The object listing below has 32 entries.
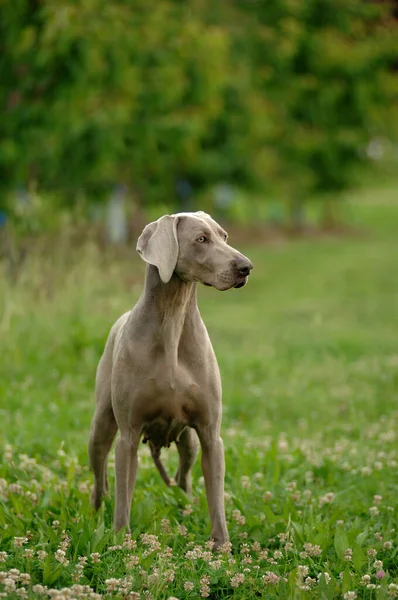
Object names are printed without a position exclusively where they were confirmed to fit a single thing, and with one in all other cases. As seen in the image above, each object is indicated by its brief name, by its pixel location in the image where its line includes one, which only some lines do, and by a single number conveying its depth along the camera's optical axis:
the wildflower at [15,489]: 9.93
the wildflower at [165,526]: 8.95
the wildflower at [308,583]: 7.30
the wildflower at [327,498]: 10.02
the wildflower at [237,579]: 7.59
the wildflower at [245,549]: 8.37
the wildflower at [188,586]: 7.51
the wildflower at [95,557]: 7.82
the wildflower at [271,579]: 7.58
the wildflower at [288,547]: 8.42
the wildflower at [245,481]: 10.48
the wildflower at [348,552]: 8.26
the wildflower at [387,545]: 8.61
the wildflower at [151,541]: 8.06
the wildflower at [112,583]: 7.23
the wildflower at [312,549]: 8.34
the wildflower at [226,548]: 8.23
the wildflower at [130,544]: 8.04
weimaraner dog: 8.02
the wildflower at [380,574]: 7.73
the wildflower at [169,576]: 7.53
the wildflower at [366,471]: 11.11
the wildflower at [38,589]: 6.91
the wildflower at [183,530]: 8.90
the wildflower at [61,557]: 7.66
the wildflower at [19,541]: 8.00
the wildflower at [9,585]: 6.89
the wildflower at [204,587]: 7.48
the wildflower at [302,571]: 7.48
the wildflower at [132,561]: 7.64
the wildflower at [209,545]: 8.35
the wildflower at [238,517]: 9.27
